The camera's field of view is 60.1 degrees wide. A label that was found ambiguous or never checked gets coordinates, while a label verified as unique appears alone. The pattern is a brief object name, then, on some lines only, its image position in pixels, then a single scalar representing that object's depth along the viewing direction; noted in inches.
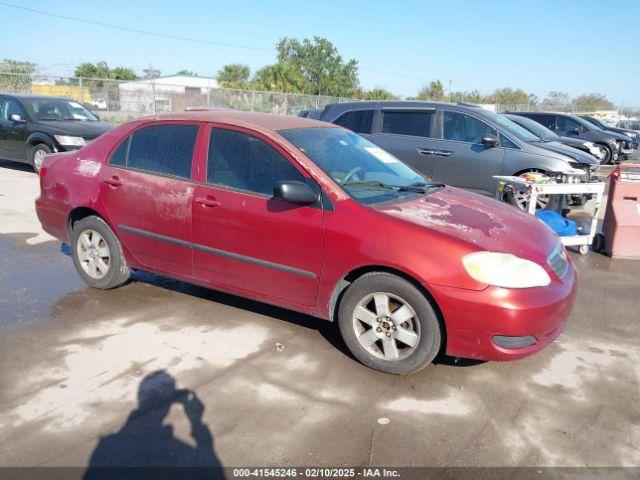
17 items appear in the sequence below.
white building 887.7
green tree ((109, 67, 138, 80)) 2561.5
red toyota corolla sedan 135.7
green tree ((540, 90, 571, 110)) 2462.1
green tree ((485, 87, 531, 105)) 2396.7
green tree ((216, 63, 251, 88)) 2191.2
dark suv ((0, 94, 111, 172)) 443.5
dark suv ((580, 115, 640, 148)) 792.9
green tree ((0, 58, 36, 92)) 851.4
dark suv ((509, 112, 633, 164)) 709.9
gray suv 332.2
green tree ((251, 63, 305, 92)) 1953.7
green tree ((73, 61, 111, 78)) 2641.5
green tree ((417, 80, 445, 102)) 2433.6
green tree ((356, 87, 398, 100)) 2121.1
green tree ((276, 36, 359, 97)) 2444.6
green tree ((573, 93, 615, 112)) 2435.2
